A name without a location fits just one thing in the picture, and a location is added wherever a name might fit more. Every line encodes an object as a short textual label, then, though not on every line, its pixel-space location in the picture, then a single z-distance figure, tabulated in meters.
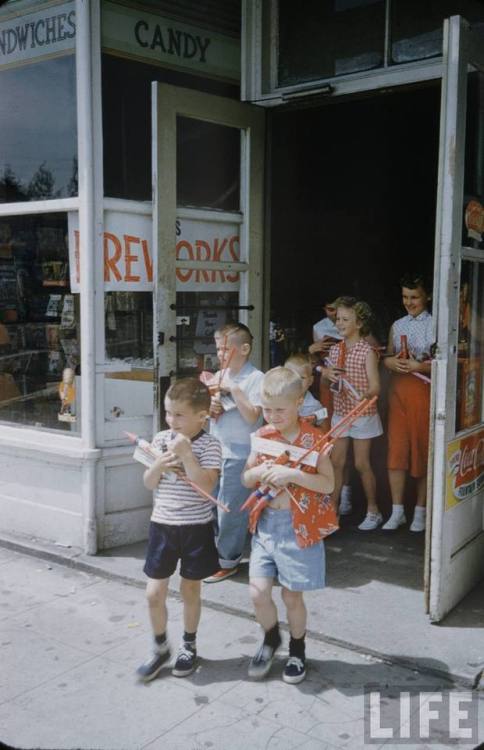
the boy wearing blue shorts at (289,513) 3.24
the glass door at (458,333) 3.66
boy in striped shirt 3.35
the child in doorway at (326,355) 5.69
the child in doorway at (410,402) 5.21
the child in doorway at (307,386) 4.39
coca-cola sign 3.94
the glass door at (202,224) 4.84
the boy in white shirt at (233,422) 4.27
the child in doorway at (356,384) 5.16
